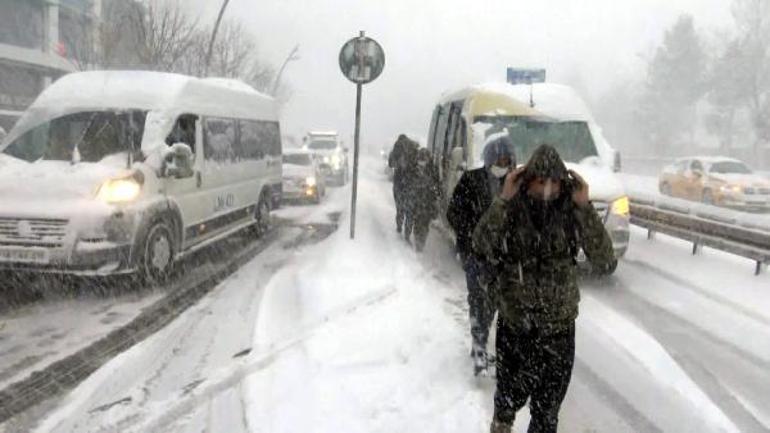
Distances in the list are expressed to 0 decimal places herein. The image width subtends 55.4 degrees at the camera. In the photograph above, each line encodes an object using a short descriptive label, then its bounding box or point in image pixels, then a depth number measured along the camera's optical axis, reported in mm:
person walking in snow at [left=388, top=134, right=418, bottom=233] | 11422
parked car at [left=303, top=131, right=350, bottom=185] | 28719
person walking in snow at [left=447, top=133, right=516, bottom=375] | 4863
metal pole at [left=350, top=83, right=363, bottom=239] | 11445
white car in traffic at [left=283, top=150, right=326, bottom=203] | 20000
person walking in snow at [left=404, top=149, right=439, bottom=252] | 10750
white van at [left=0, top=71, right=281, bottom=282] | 7496
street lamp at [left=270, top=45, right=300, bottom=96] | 46656
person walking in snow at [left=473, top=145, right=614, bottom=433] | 3441
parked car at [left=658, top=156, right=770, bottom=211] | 21828
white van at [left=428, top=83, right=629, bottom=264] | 9922
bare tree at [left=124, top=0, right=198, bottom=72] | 22969
